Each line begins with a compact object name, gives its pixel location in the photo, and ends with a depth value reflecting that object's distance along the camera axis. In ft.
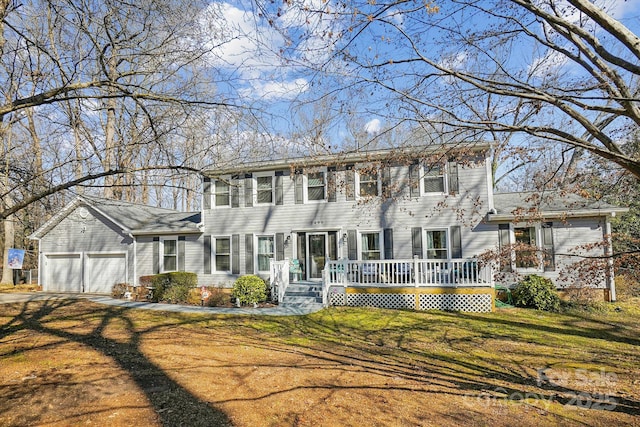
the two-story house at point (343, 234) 40.22
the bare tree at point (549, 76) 12.20
